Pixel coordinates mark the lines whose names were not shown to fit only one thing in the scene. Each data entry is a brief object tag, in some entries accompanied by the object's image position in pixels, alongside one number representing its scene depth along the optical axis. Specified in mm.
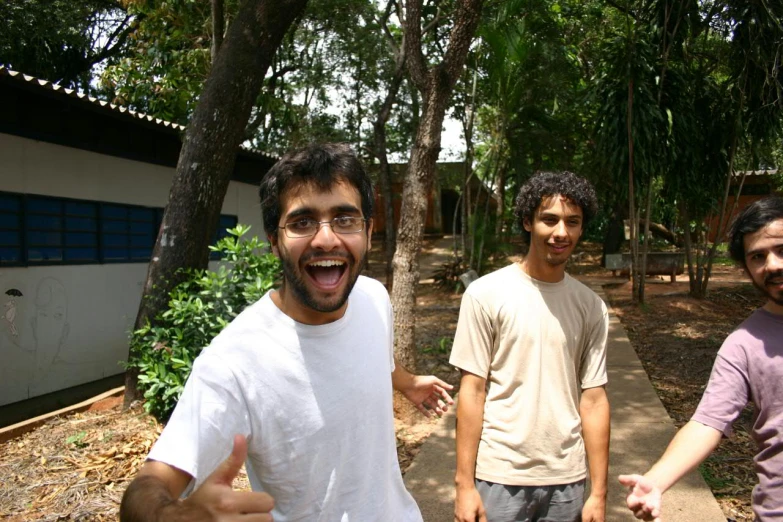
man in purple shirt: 2033
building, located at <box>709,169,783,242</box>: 24734
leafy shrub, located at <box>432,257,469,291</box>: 16266
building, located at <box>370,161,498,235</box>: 26531
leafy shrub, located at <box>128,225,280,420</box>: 5098
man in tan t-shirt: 2459
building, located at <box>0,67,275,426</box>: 7098
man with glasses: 1542
